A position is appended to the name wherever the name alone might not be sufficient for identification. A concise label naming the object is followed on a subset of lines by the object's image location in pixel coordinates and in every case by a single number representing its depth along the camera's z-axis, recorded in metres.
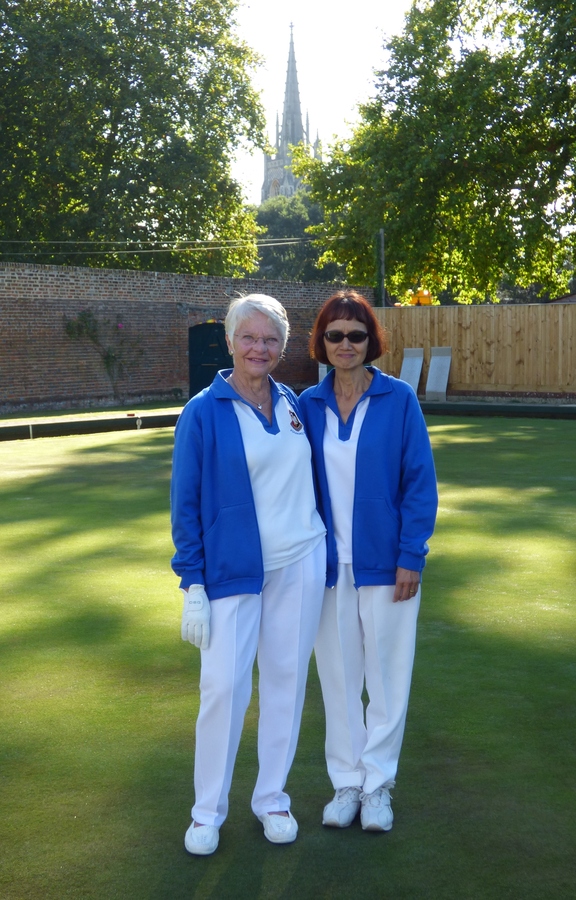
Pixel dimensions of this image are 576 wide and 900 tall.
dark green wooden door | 22.66
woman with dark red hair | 2.84
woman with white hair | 2.66
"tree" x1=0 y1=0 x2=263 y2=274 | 29.80
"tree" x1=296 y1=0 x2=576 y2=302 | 24.64
